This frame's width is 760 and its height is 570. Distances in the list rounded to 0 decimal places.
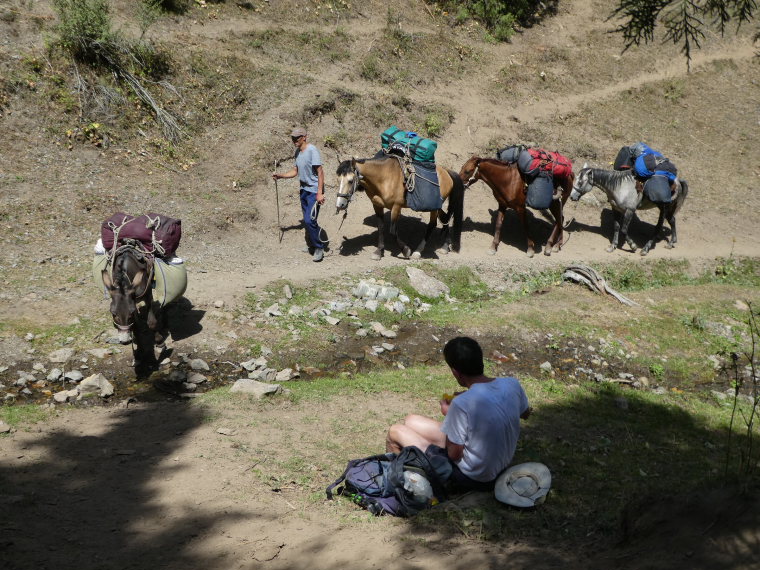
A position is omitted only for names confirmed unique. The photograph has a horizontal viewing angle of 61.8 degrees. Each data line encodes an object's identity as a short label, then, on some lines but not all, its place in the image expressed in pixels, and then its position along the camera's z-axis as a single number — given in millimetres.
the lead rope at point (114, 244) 7324
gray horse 14312
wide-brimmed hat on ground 4473
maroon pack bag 7516
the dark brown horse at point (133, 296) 7156
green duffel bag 12102
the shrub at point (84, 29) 14445
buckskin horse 11297
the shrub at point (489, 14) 21781
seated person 4402
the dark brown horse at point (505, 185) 13352
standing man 11031
